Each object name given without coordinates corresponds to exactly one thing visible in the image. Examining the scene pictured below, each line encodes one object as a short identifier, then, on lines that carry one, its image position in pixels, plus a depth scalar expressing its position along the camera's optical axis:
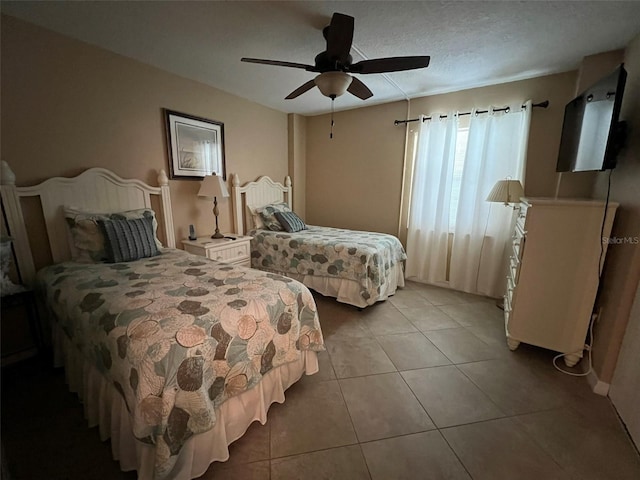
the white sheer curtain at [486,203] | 2.75
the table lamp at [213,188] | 2.69
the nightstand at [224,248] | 2.58
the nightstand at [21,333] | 1.78
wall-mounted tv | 1.50
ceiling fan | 1.55
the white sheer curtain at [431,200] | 3.12
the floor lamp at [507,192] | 2.50
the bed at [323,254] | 2.65
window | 3.06
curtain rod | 2.57
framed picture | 2.60
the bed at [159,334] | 1.00
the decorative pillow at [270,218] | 3.41
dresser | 1.73
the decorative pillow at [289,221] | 3.35
